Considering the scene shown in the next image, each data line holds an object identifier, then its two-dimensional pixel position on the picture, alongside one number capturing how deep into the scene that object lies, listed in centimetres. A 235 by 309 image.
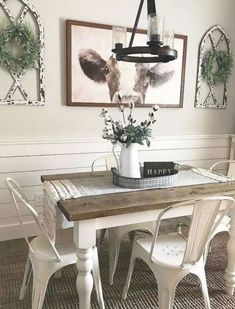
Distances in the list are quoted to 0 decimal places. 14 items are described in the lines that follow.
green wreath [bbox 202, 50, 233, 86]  327
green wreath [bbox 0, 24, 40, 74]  244
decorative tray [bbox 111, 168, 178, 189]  189
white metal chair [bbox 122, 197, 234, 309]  150
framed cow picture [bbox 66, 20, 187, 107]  271
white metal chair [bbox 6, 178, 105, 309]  164
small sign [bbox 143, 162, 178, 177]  192
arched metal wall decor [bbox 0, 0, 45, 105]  248
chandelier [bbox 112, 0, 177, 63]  163
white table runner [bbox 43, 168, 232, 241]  170
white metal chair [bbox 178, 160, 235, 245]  207
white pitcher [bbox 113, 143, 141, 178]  189
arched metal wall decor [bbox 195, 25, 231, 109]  326
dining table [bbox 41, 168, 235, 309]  153
